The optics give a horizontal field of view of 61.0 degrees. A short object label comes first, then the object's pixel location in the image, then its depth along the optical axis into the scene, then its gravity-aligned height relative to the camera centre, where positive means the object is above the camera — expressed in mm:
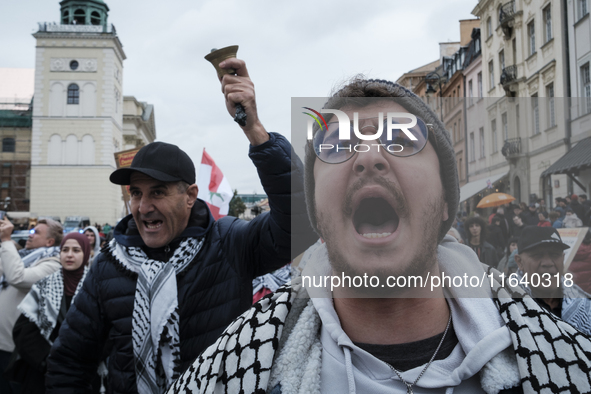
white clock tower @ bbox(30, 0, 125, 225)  45562 +9814
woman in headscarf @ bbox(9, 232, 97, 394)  3797 -866
